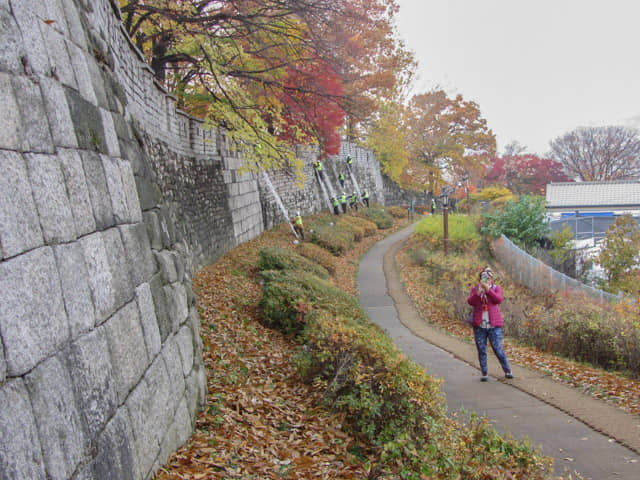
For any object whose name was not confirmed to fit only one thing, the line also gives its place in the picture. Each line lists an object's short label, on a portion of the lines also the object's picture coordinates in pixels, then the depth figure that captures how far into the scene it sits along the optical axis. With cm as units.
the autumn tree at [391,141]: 3296
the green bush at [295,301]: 839
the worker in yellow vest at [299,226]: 1806
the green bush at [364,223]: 2652
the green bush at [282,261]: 1160
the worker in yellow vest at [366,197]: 3370
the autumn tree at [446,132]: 4397
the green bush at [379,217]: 3055
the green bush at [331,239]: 1916
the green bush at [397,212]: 3797
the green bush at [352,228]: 2411
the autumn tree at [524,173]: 5384
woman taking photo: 768
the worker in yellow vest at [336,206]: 2745
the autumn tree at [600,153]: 4800
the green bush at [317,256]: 1534
